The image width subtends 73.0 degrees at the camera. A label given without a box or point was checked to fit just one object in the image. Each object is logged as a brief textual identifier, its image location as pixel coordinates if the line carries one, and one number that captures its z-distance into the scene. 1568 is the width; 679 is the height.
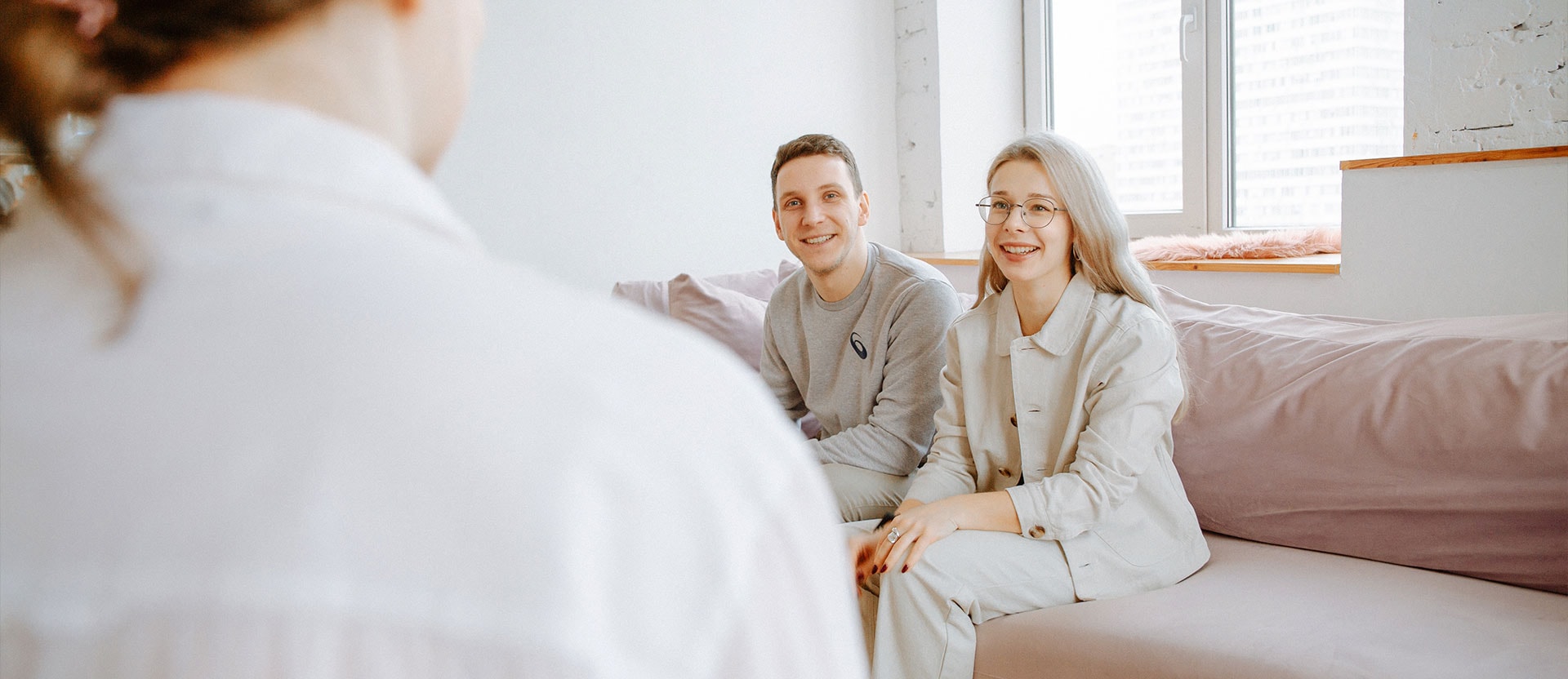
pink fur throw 3.21
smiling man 2.18
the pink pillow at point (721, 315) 2.68
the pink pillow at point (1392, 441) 1.57
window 3.43
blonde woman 1.65
